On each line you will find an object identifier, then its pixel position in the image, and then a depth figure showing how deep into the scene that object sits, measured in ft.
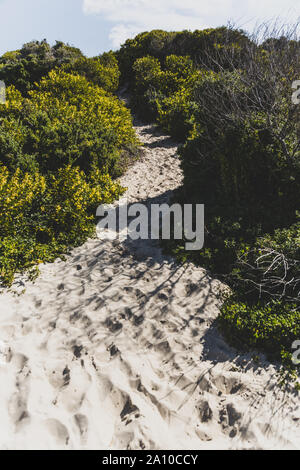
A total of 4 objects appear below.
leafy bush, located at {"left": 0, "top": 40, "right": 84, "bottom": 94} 52.16
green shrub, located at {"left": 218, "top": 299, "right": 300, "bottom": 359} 13.32
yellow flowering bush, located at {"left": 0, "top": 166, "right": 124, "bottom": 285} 18.53
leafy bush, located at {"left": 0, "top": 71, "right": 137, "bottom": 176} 26.66
